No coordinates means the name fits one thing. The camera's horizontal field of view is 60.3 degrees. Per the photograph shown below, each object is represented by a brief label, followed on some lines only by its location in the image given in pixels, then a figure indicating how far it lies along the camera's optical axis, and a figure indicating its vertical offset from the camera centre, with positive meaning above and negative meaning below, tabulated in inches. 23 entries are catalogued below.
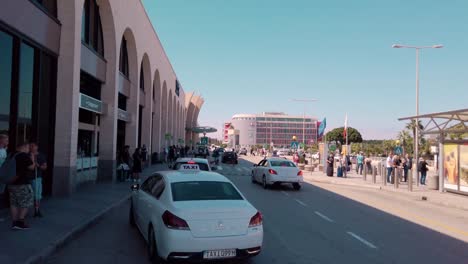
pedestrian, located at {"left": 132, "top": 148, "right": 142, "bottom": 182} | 713.6 -39.3
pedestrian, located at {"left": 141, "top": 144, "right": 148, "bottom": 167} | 1016.4 -30.4
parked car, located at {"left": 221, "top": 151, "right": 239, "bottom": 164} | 1713.3 -60.1
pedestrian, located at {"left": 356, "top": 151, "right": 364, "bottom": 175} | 1306.6 -49.5
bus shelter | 724.0 -9.6
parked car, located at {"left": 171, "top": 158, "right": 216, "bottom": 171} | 525.8 -26.2
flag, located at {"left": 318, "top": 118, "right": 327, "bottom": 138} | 1386.6 +67.1
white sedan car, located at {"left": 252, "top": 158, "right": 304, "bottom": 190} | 742.5 -52.3
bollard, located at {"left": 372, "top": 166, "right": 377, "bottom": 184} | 961.5 -65.1
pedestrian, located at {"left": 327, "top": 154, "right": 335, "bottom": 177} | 1162.9 -57.7
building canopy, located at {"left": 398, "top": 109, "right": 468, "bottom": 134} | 700.0 +57.5
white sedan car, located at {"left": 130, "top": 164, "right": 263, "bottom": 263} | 222.8 -46.1
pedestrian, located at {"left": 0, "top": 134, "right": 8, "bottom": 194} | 343.6 -8.3
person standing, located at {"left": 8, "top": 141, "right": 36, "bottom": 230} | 313.0 -40.9
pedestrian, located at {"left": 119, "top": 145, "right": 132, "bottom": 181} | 775.1 -44.8
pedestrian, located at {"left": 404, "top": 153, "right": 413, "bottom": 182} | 980.6 -35.3
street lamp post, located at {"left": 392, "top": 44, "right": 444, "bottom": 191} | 916.0 +154.1
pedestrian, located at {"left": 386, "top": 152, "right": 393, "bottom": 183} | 967.6 -41.9
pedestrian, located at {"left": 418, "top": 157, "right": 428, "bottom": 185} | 948.0 -48.1
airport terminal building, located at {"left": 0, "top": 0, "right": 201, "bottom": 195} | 426.6 +84.3
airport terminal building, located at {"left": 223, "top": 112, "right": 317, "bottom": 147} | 7160.4 +295.1
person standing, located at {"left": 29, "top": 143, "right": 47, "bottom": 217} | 360.5 -39.7
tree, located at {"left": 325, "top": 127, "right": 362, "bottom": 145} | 5506.9 +158.0
